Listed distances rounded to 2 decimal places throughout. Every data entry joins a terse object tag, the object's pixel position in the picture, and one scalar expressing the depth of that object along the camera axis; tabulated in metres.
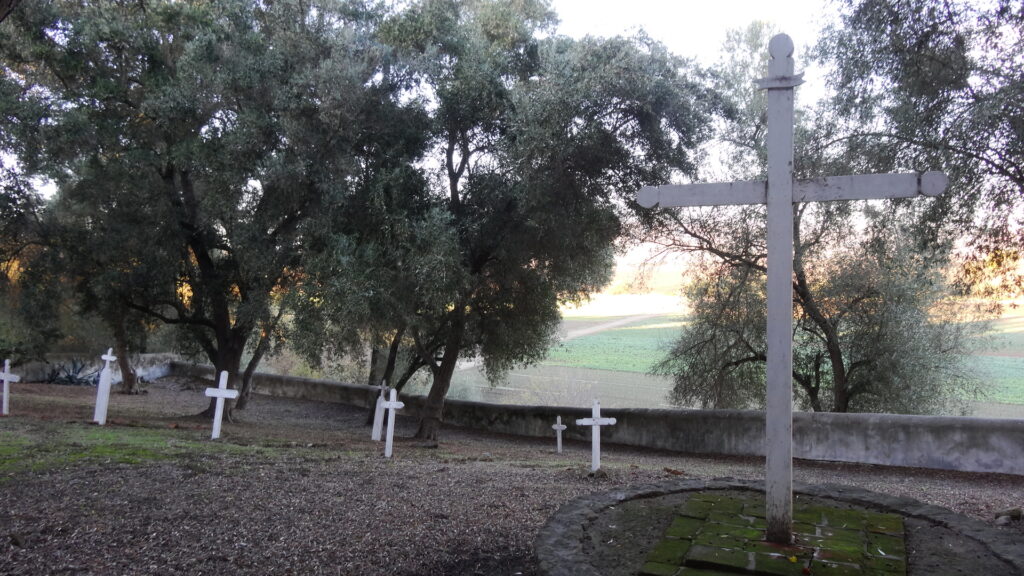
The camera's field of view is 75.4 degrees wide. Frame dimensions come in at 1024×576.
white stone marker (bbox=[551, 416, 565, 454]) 11.79
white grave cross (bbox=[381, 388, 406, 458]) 9.33
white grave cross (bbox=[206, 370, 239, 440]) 9.73
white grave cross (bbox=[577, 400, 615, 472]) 7.64
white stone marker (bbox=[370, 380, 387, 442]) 10.68
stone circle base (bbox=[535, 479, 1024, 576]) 3.71
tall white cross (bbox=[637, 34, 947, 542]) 4.09
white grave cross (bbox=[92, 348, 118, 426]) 10.51
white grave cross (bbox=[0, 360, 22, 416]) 11.37
